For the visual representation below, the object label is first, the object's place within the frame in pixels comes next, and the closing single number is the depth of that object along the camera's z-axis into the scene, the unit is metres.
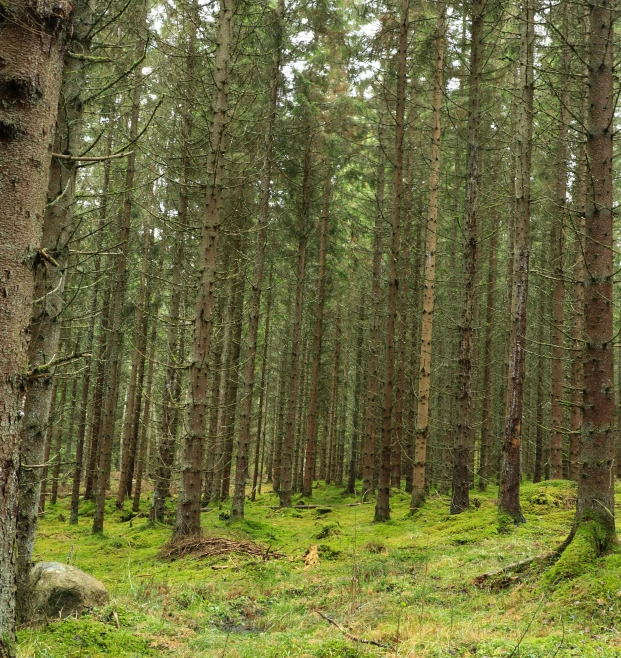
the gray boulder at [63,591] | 4.84
